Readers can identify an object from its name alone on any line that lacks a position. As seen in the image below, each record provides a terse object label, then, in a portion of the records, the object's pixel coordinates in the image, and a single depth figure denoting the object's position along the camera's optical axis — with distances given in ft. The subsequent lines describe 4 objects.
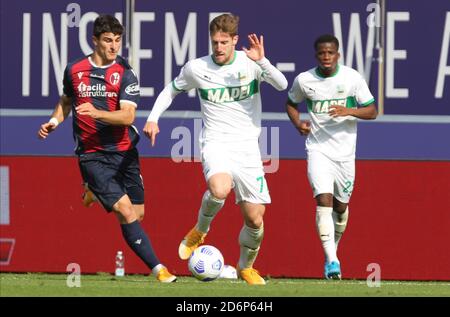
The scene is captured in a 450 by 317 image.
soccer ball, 39.65
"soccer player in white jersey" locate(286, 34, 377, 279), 44.50
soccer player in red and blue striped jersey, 40.09
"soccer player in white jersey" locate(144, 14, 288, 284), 40.47
